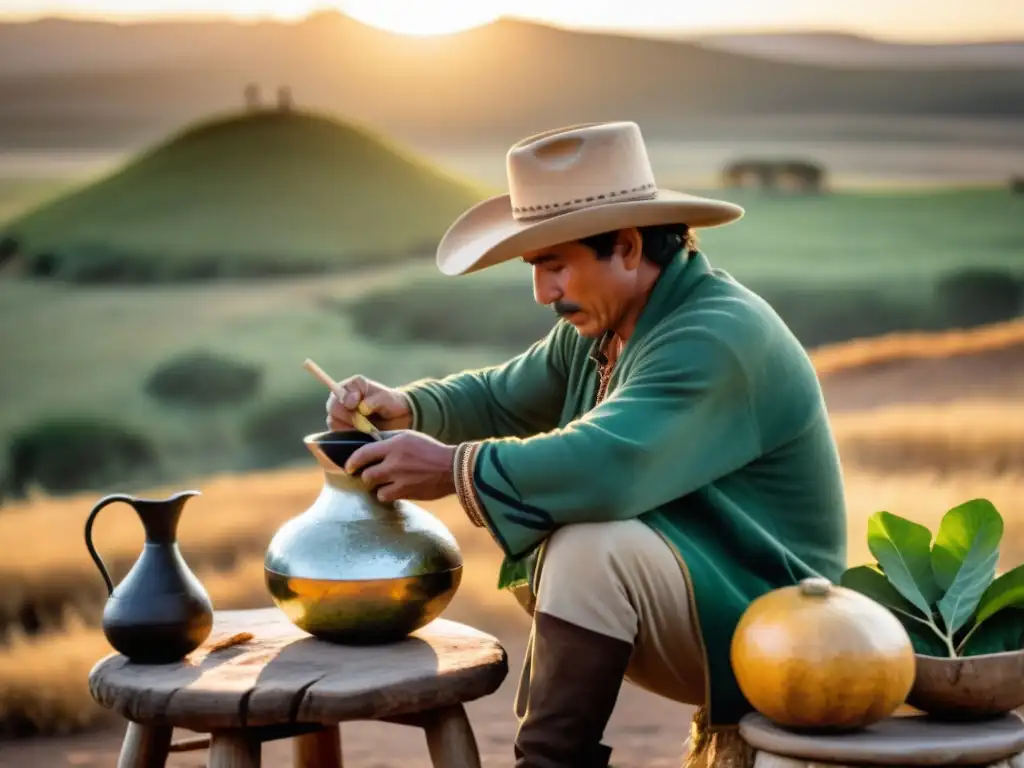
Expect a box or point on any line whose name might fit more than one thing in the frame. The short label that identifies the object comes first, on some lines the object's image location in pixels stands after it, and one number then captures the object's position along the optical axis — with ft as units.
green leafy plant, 9.09
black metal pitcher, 9.23
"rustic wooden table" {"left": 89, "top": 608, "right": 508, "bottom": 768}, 8.61
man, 8.75
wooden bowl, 8.51
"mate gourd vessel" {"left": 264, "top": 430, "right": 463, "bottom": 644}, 9.35
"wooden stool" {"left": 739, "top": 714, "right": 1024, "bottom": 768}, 8.07
